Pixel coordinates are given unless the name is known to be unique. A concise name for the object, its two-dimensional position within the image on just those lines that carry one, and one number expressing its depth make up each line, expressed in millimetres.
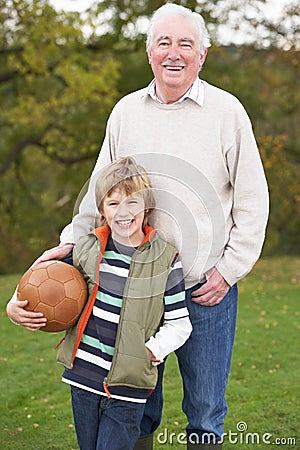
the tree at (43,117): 15664
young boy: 2885
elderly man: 3041
